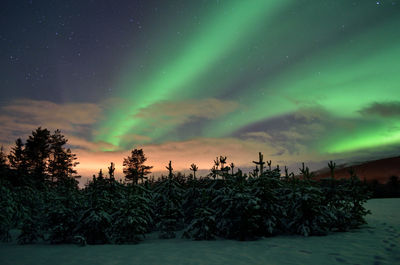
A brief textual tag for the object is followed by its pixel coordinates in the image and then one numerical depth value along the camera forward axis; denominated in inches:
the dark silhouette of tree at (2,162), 1382.4
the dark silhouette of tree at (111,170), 517.0
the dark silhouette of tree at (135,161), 2266.1
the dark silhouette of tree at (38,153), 1822.1
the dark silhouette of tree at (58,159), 1935.3
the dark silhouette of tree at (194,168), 612.5
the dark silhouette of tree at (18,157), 1818.5
